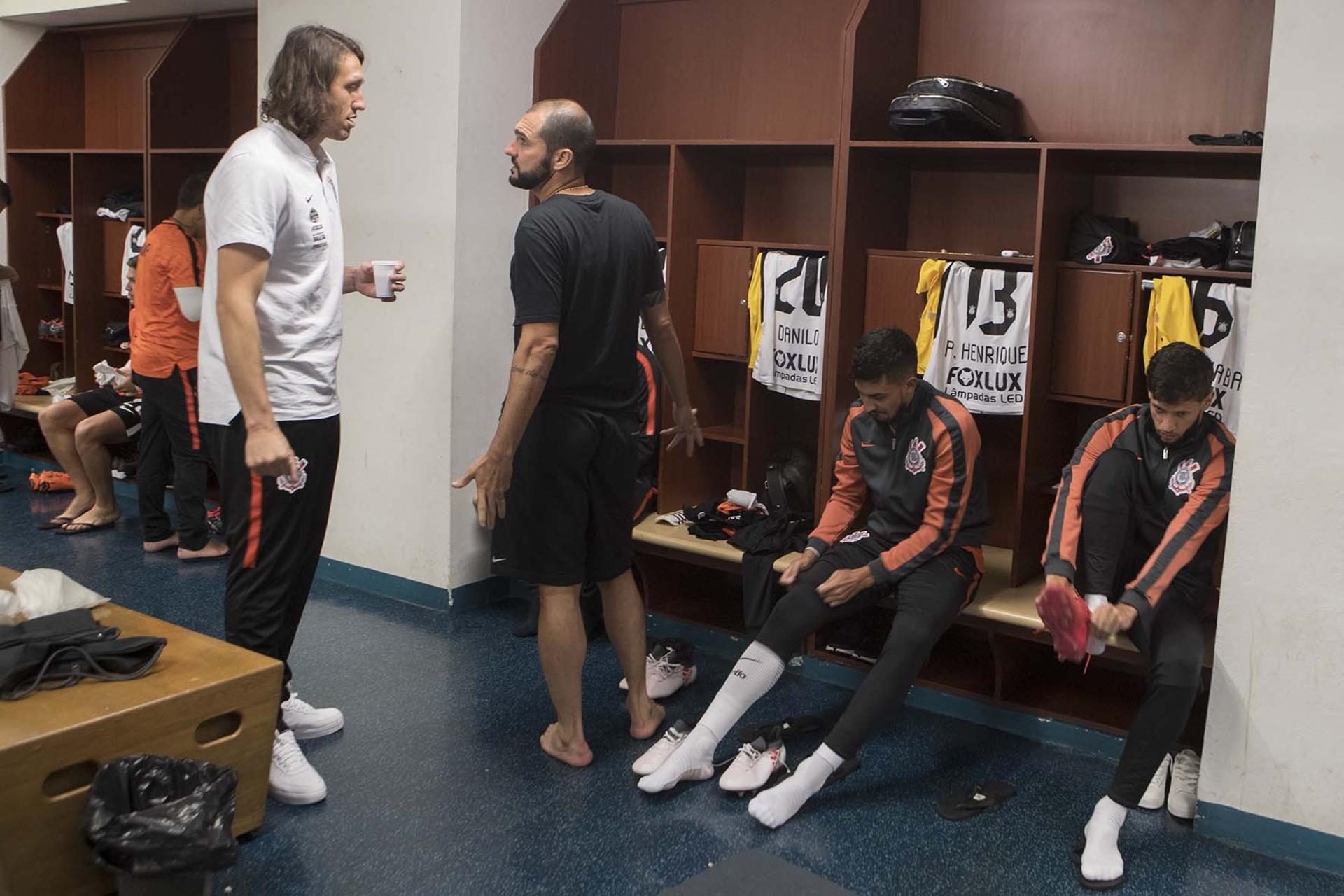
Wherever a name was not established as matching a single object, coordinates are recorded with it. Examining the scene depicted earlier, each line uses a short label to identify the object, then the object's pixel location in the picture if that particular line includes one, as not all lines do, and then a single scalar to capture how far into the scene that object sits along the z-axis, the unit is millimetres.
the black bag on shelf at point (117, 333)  6109
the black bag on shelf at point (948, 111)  3365
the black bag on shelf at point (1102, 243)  3354
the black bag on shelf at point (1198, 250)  3256
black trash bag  2020
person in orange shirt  4531
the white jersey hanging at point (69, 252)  6129
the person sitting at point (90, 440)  5188
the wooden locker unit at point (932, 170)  3354
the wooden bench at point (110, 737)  2049
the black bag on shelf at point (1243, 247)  3148
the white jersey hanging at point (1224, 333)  3162
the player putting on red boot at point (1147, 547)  2645
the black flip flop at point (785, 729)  3059
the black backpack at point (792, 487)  3811
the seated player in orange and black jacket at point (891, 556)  2906
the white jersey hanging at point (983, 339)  3404
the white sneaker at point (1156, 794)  2896
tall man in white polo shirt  2408
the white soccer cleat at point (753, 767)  2875
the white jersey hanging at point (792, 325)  3744
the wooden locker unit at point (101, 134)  5691
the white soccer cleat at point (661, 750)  2959
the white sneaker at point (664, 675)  3475
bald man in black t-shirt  2723
